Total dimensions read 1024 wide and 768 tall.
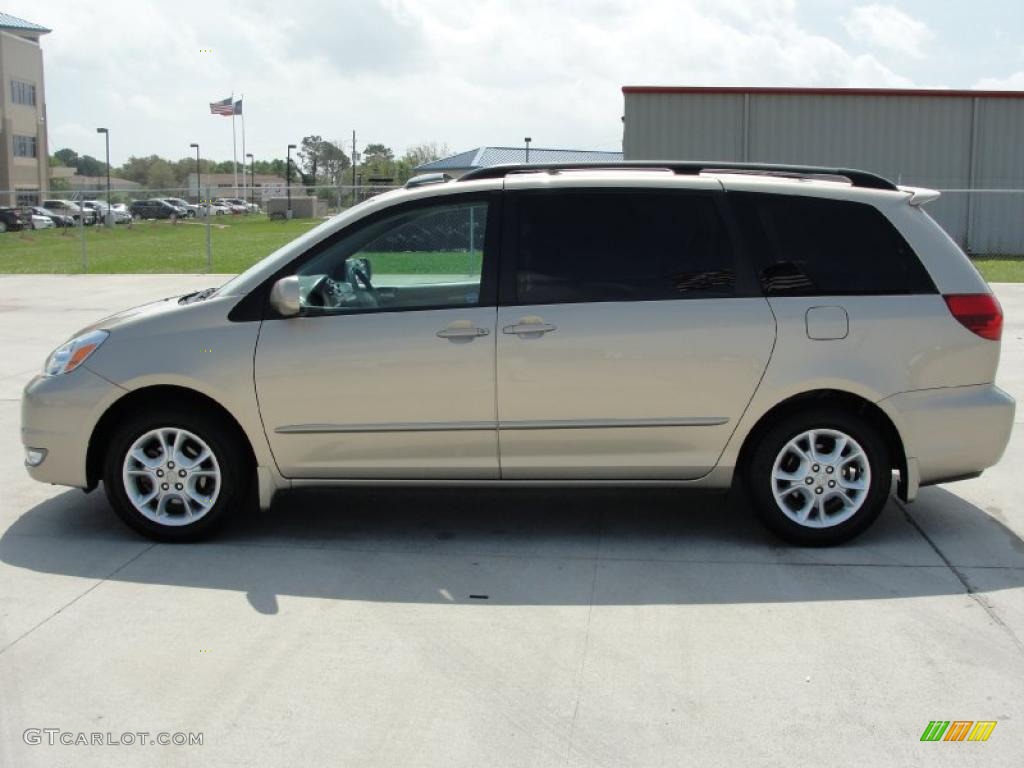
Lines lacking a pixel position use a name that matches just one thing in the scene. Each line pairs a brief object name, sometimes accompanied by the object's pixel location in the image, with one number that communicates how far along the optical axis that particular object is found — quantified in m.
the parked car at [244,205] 75.82
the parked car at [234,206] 81.38
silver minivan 5.41
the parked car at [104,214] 61.88
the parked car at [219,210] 77.19
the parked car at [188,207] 77.04
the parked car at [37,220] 53.56
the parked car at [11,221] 53.47
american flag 60.26
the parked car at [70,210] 63.86
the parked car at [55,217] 58.79
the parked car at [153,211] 71.69
